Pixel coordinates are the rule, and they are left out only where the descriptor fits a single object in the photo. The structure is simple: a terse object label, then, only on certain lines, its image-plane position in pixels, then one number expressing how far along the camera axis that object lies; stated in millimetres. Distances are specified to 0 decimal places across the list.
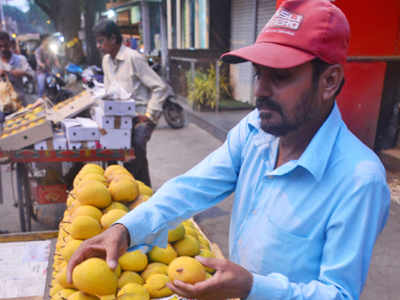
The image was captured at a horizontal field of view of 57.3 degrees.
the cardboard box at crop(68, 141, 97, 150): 3543
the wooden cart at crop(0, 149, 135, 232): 3436
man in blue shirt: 1052
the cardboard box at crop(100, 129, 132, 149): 3670
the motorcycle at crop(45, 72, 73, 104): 7597
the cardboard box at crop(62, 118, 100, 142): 3502
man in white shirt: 4258
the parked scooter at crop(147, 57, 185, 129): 9102
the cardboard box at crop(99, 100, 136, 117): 3635
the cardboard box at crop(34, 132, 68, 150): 3488
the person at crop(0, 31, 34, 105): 5527
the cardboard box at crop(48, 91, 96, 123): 3703
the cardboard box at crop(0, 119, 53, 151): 3408
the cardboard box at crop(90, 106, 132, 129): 3646
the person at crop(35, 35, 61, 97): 11242
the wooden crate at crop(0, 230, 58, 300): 2791
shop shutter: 8977
